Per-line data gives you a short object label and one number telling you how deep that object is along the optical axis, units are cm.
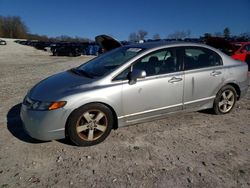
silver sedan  314
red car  945
